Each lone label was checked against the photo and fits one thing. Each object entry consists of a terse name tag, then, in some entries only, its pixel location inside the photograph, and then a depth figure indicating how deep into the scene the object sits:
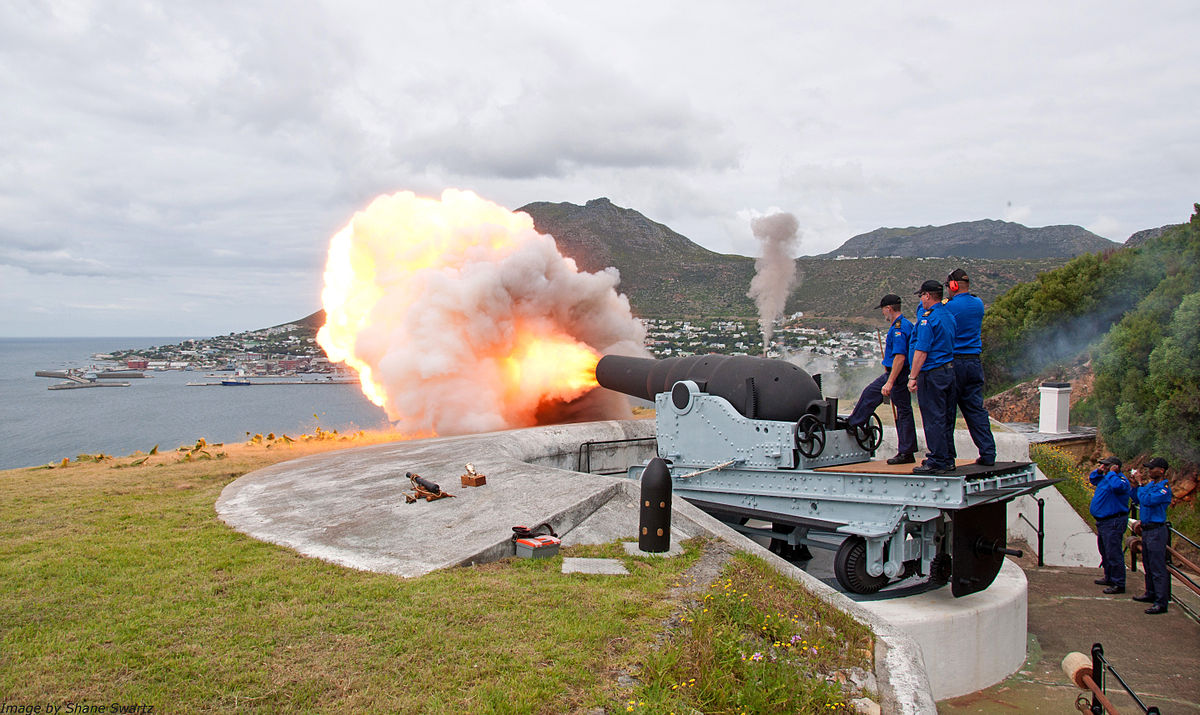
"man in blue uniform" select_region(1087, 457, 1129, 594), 9.53
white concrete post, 22.28
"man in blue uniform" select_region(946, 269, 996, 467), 7.43
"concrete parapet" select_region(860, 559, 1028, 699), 6.96
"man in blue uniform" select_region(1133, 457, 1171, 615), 8.57
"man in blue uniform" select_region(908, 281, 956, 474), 7.14
